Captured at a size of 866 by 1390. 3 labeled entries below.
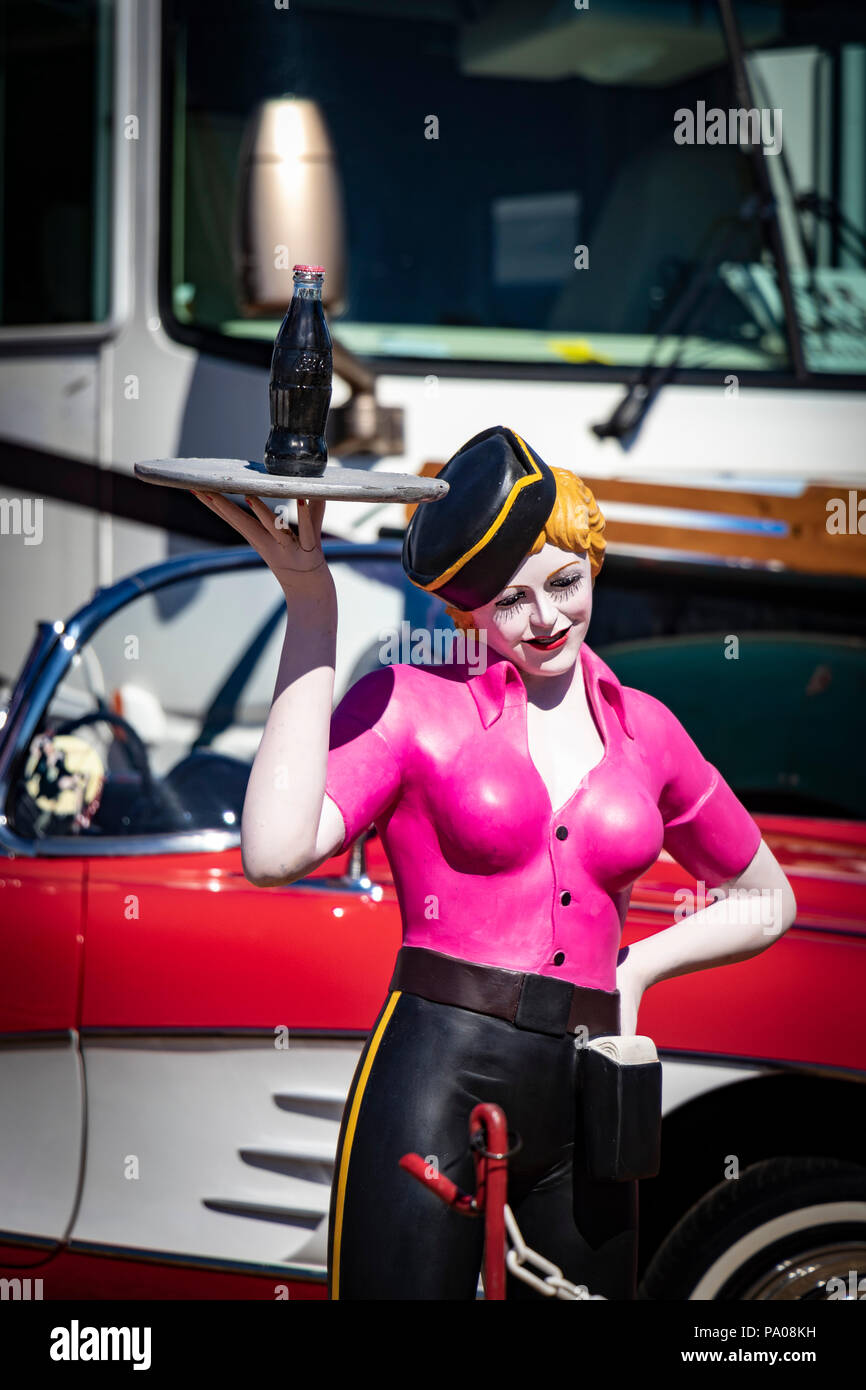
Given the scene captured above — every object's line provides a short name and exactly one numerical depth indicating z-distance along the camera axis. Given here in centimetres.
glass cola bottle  290
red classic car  352
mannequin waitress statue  302
